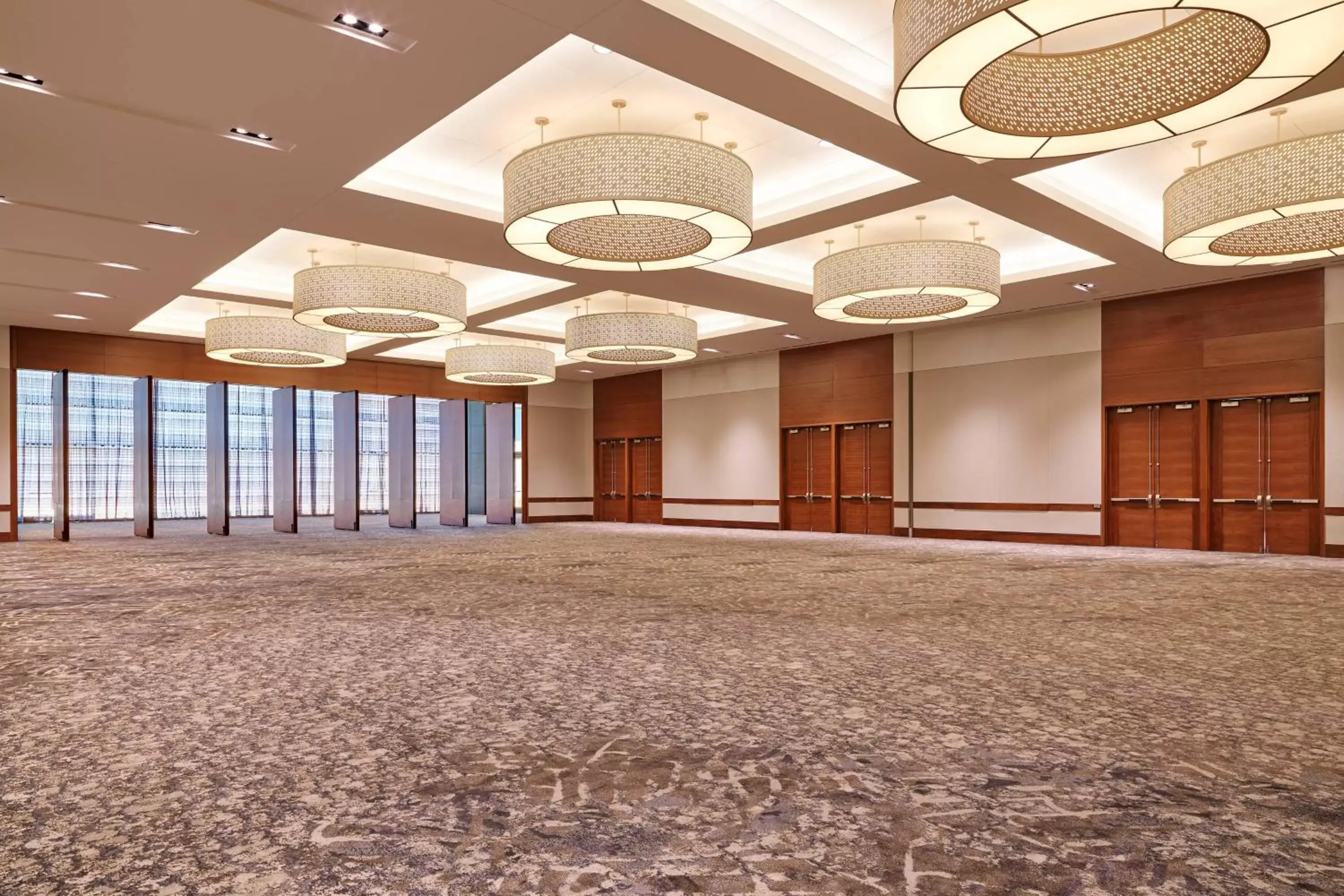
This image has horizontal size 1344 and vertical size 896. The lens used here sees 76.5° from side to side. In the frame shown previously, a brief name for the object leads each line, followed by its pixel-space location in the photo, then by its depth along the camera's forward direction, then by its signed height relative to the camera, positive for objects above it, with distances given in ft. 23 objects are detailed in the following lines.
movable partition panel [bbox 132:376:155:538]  57.00 -0.35
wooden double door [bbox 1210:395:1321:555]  41.86 -1.64
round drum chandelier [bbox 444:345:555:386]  54.24 +5.38
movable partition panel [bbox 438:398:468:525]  73.46 -1.27
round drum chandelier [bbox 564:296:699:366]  45.98 +6.14
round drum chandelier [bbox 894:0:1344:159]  14.10 +7.13
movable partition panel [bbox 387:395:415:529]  69.62 -1.24
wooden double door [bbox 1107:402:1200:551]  45.65 -1.79
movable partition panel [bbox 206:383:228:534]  59.93 -0.65
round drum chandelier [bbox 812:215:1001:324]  32.91 +6.79
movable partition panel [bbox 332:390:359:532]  66.03 -0.87
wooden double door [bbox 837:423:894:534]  59.41 -2.34
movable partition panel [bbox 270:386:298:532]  63.31 -0.40
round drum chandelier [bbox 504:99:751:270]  23.67 +7.33
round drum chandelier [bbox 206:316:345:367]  46.52 +6.03
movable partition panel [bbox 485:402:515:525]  76.07 -1.52
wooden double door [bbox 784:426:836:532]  62.75 -2.55
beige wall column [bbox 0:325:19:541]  53.62 -0.22
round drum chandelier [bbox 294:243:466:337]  36.06 +6.61
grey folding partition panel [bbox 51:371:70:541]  54.90 +0.11
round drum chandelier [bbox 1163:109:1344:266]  24.38 +7.22
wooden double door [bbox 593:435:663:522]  76.54 -3.20
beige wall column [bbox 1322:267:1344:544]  40.34 +2.11
